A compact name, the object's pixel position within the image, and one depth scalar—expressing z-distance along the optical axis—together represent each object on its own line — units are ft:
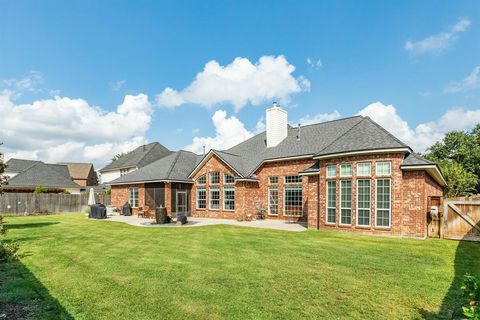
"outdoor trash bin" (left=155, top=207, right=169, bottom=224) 62.27
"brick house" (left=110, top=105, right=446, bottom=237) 42.86
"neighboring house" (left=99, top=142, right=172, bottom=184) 127.34
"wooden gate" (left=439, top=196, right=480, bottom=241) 40.27
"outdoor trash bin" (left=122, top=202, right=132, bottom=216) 82.48
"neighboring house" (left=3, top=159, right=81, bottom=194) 114.01
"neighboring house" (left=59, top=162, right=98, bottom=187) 200.29
